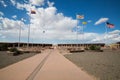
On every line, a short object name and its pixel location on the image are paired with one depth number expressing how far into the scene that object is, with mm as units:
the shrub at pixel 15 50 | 12337
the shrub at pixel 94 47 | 19898
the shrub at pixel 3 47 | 18750
